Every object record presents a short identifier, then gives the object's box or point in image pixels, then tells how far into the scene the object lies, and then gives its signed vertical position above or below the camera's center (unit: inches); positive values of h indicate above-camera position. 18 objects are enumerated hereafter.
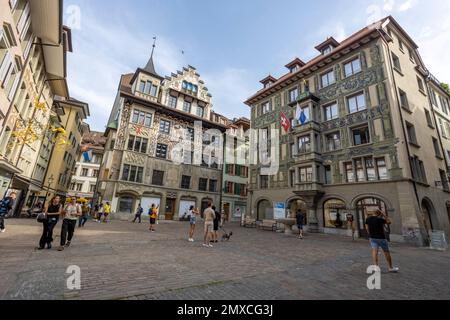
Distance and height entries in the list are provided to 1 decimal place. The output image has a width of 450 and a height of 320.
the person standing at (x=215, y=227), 451.2 -20.1
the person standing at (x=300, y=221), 629.9 +1.7
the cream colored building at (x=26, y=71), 468.4 +361.5
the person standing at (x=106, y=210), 781.9 +5.1
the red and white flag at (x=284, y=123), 875.4 +383.7
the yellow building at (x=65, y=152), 1183.1 +327.1
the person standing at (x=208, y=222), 406.9 -9.4
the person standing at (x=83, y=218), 606.3 -21.3
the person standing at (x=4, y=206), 411.8 +0.0
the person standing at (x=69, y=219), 303.7 -13.6
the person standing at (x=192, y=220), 447.7 -9.2
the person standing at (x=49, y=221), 295.6 -16.7
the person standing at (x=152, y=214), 591.9 -0.6
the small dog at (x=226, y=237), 495.2 -42.4
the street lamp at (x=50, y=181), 1131.4 +142.6
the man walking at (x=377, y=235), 256.2 -11.2
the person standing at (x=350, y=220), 681.8 +13.9
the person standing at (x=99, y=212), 838.8 -5.5
